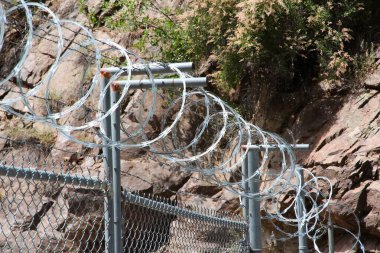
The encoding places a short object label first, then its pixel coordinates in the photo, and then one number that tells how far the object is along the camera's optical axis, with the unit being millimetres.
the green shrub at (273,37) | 12562
